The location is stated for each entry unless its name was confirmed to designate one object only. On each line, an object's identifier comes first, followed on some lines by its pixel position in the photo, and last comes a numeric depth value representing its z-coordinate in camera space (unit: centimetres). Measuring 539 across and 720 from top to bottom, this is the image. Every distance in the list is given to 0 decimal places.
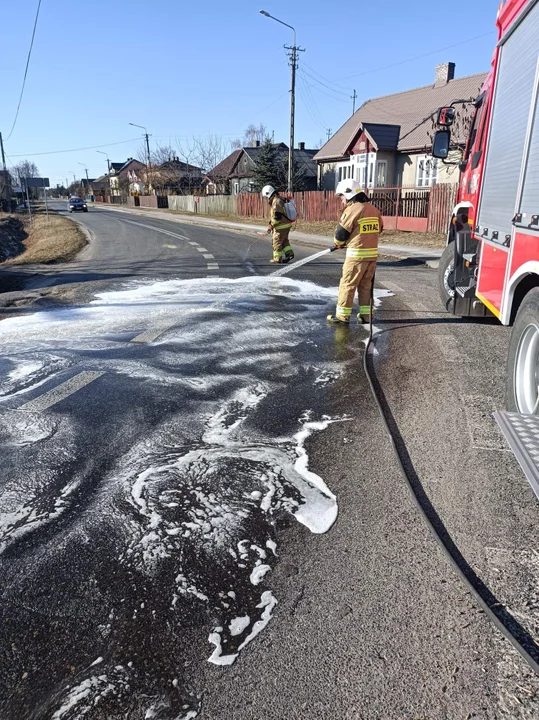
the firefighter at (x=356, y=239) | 639
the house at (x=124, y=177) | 10044
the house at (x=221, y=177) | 5847
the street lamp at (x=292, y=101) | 2839
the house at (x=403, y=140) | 2970
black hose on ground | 199
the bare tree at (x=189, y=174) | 6607
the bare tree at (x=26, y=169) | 11204
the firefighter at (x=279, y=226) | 1164
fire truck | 352
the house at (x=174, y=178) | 6669
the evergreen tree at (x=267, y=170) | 4212
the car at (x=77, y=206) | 5741
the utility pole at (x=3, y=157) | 4566
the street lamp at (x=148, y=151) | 7266
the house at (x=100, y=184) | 13025
